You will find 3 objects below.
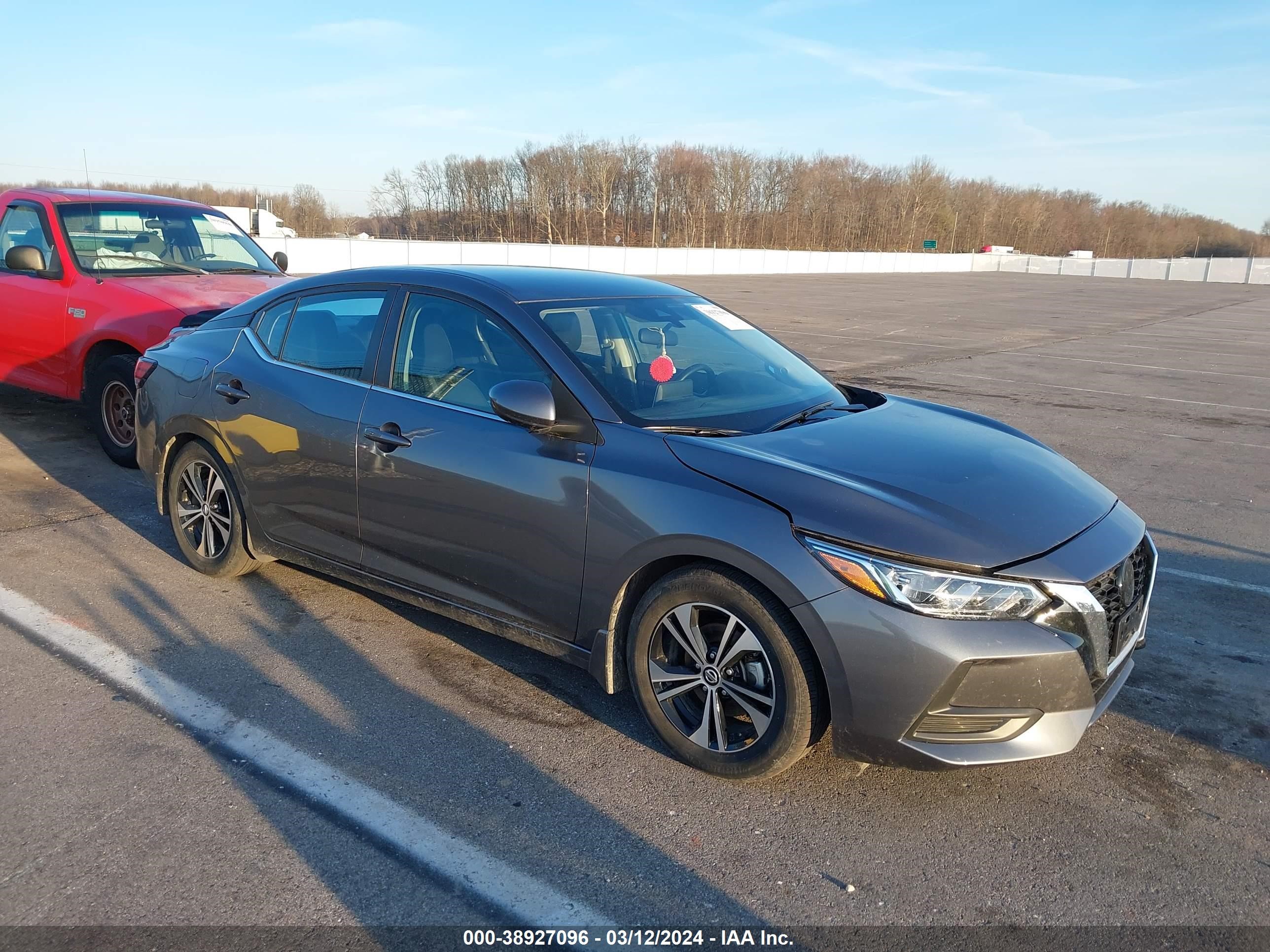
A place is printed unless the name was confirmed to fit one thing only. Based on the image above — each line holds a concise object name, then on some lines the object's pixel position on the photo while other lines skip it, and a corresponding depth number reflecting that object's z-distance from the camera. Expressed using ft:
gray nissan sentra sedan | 10.18
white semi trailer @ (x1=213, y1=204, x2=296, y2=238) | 101.91
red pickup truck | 24.79
